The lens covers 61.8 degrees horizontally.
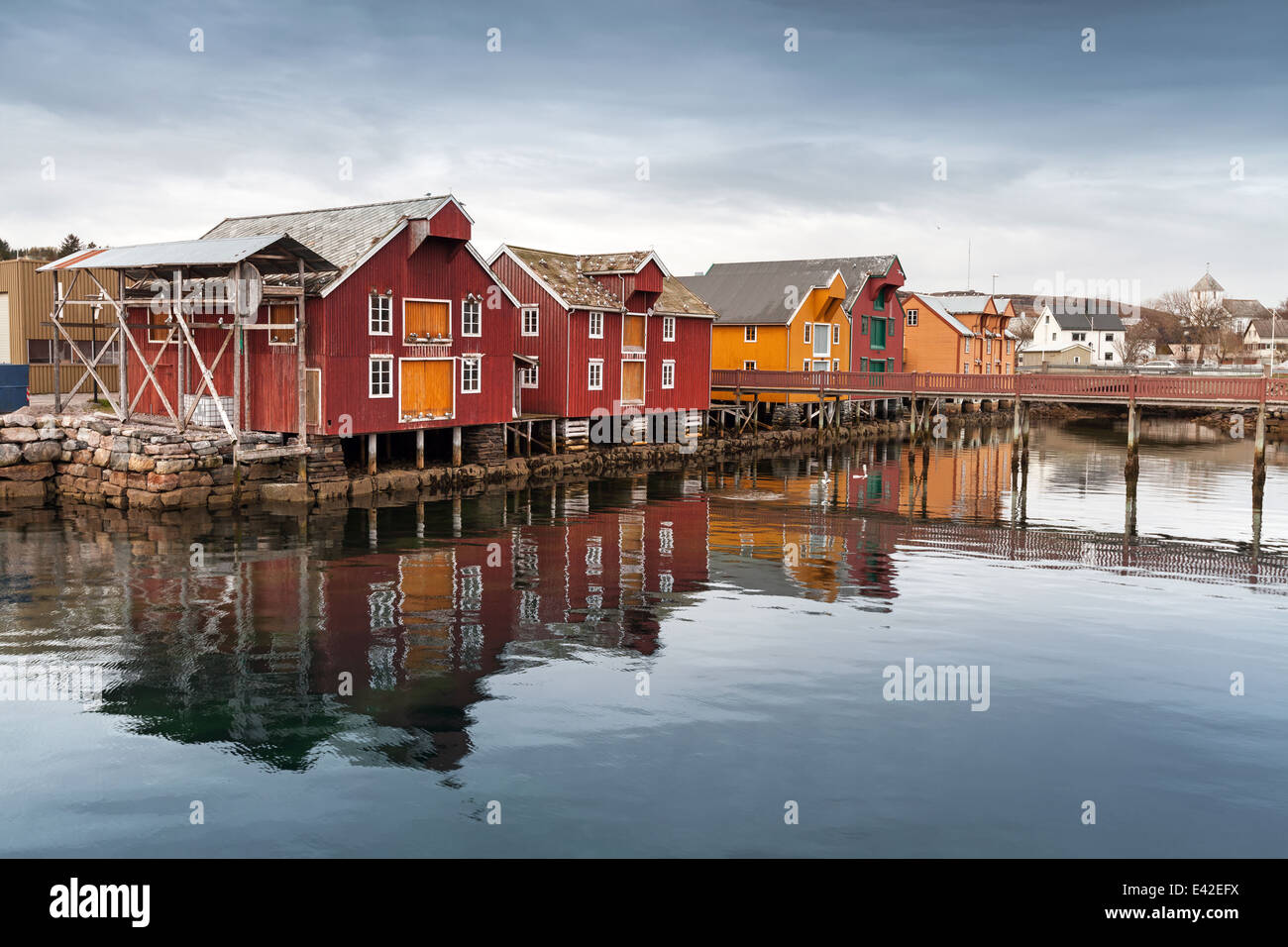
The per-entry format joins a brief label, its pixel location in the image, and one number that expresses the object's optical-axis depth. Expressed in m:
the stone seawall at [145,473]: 30.42
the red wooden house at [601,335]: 43.44
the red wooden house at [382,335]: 32.28
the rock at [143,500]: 30.09
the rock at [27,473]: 32.66
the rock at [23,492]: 32.25
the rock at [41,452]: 32.78
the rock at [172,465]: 30.25
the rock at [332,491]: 32.25
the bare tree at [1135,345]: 131.50
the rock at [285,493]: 31.72
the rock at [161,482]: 30.14
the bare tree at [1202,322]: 129.00
